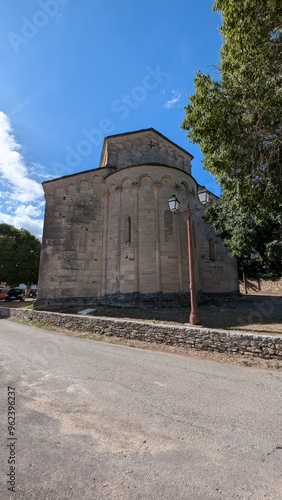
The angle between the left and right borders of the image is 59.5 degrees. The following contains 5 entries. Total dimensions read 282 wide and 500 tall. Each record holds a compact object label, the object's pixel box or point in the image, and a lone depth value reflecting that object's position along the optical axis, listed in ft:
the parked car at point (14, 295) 97.96
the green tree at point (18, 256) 92.84
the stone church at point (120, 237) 51.19
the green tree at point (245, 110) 20.67
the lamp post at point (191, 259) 31.83
